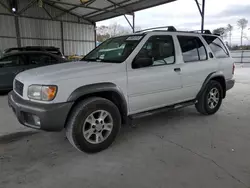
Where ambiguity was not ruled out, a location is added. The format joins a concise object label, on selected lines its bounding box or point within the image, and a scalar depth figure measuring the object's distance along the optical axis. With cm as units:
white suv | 261
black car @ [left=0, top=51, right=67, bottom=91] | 665
